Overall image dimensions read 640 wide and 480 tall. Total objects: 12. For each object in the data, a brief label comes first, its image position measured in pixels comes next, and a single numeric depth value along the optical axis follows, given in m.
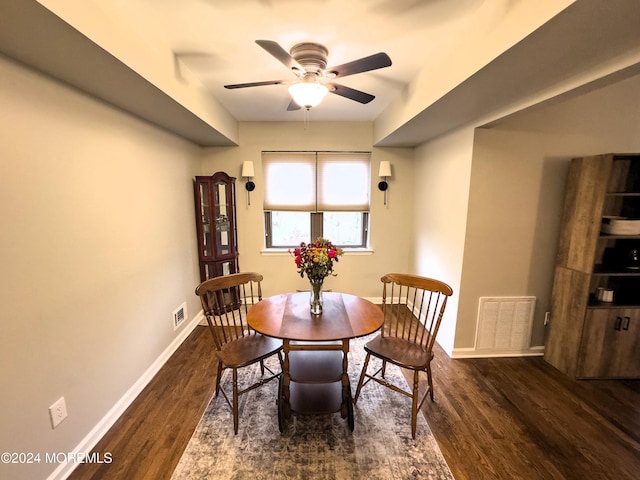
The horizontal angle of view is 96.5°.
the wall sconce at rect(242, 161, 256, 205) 3.82
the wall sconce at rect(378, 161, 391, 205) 3.85
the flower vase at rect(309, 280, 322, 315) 2.12
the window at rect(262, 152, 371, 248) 3.99
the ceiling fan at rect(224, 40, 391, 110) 1.63
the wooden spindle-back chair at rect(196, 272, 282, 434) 1.95
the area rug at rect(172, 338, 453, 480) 1.67
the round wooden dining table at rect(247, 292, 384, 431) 1.88
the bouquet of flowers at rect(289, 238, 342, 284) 2.02
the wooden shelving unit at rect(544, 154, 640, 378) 2.38
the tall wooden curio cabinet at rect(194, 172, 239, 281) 3.47
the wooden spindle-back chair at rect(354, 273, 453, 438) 1.92
